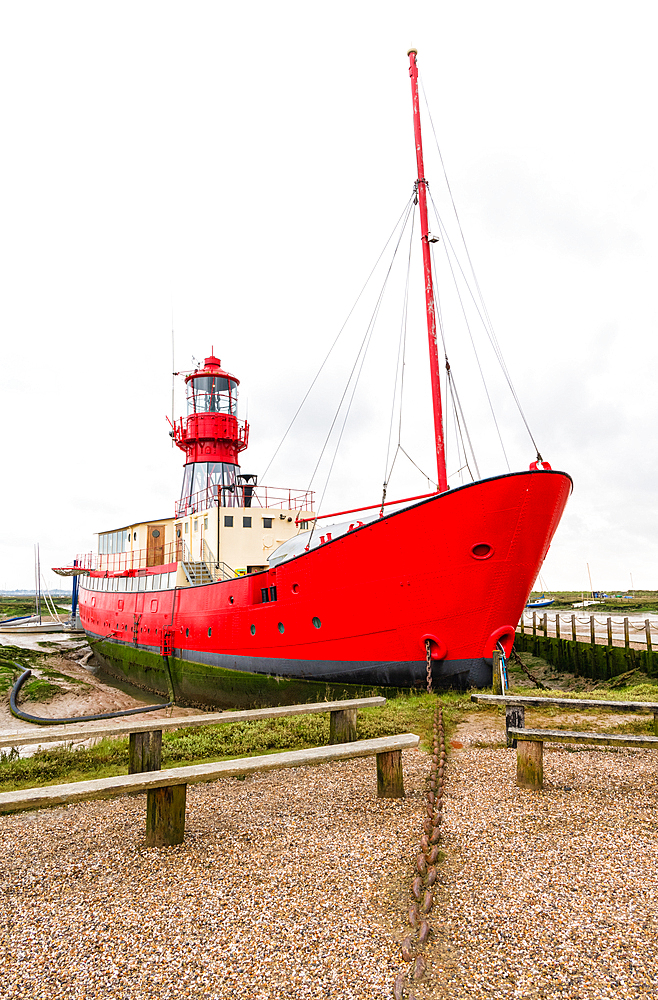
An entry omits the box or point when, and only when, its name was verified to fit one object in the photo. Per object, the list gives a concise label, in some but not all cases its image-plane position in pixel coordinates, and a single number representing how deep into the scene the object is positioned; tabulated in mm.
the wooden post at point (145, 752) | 4789
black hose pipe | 12070
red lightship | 8781
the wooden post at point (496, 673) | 9211
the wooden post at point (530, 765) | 4488
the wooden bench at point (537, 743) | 4316
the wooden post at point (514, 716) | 5418
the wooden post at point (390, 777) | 4492
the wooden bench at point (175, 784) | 3309
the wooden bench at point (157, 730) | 4395
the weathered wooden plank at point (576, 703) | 4938
